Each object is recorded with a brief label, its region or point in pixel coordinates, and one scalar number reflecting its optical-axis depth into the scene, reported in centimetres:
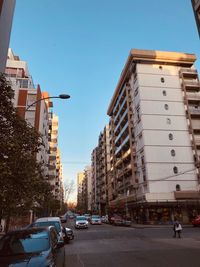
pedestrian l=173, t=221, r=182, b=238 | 2138
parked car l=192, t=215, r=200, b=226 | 3453
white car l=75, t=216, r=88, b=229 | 3828
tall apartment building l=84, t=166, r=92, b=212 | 14165
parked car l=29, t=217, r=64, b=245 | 1432
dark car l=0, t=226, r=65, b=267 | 523
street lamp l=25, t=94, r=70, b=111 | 1341
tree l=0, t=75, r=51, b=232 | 804
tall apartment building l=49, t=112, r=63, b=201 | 7469
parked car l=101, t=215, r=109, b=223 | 5790
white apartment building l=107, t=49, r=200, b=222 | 4472
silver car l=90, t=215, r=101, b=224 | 5084
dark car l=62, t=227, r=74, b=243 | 2097
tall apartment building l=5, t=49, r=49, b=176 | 4619
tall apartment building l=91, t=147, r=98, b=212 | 11924
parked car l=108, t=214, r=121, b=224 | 4712
